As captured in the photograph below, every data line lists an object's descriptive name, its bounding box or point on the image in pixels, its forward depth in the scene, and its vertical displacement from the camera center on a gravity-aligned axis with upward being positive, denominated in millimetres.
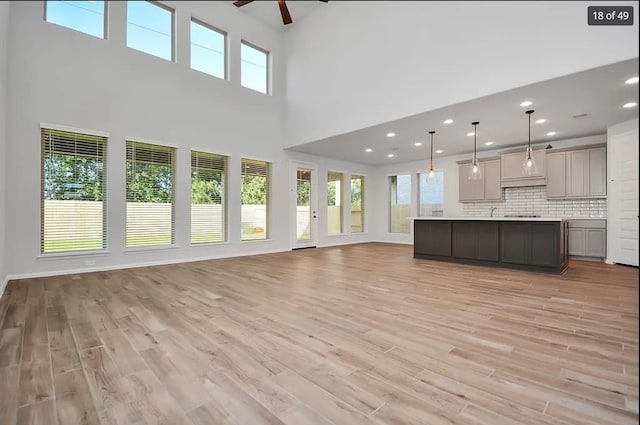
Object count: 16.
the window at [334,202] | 9406 +291
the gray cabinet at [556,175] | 5664 +687
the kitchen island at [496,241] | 5016 -515
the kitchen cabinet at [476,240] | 5594 -510
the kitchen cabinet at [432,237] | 6219 -507
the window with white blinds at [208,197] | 6555 +319
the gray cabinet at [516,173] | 6831 +846
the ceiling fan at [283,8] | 4840 +3074
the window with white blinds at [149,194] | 5727 +330
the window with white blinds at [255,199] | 7430 +306
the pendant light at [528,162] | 4602 +709
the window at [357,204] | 10164 +253
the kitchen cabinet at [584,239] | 5727 -519
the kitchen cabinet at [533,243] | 4953 -504
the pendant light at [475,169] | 5445 +718
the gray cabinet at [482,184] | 7631 +681
